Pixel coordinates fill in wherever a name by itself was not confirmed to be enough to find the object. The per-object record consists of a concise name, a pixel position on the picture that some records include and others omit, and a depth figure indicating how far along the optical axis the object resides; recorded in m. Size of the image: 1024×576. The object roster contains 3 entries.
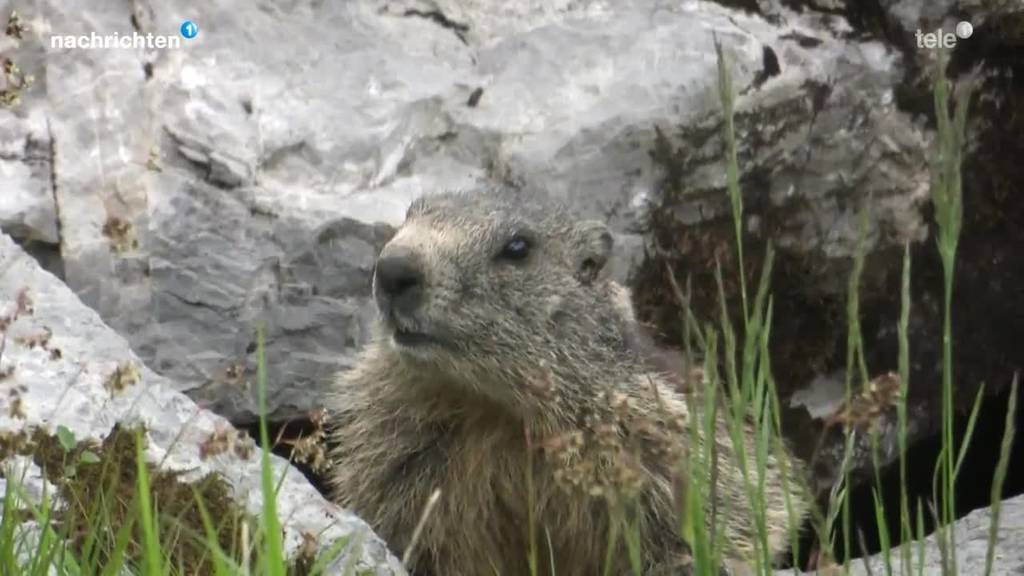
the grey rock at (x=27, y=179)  9.07
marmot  7.45
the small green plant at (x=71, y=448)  6.04
